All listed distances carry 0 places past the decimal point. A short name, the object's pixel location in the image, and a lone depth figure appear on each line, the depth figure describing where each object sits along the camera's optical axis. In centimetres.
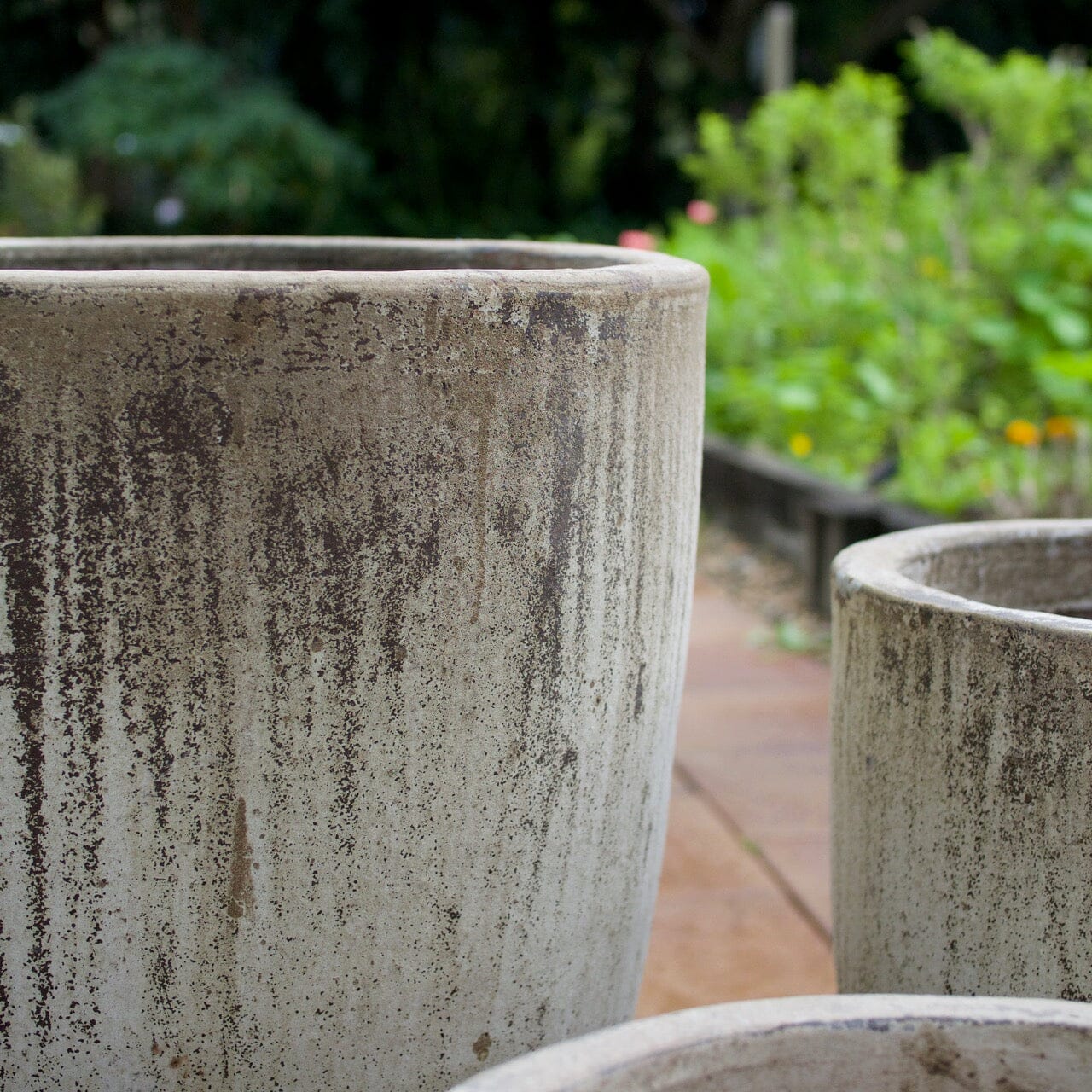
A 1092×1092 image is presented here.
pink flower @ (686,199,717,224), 578
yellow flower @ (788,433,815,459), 416
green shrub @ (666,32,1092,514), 375
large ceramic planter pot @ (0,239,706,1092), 100
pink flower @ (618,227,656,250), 548
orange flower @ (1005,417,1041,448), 356
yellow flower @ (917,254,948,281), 452
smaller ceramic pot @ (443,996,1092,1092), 74
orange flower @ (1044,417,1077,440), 369
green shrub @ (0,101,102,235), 997
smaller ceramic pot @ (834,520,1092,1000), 105
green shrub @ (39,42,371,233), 974
